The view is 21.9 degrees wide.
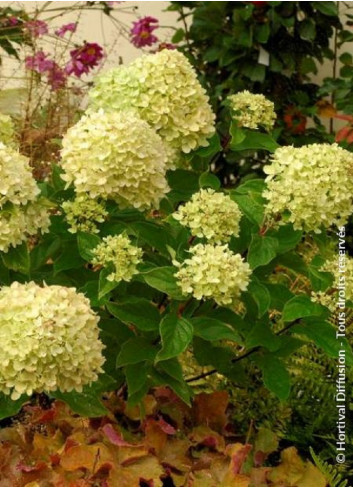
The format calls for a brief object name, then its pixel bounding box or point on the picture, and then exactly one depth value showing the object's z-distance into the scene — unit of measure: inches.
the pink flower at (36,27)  133.9
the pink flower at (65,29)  147.6
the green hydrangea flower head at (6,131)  73.9
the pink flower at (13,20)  134.7
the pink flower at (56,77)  136.8
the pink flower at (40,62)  139.0
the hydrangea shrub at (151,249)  58.1
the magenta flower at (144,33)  159.8
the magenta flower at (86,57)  147.8
